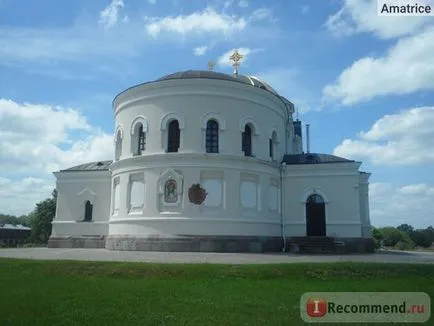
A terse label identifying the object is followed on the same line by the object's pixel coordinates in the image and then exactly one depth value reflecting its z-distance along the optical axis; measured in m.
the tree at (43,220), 57.06
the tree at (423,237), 63.33
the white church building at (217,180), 28.72
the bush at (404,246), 47.09
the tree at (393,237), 57.04
